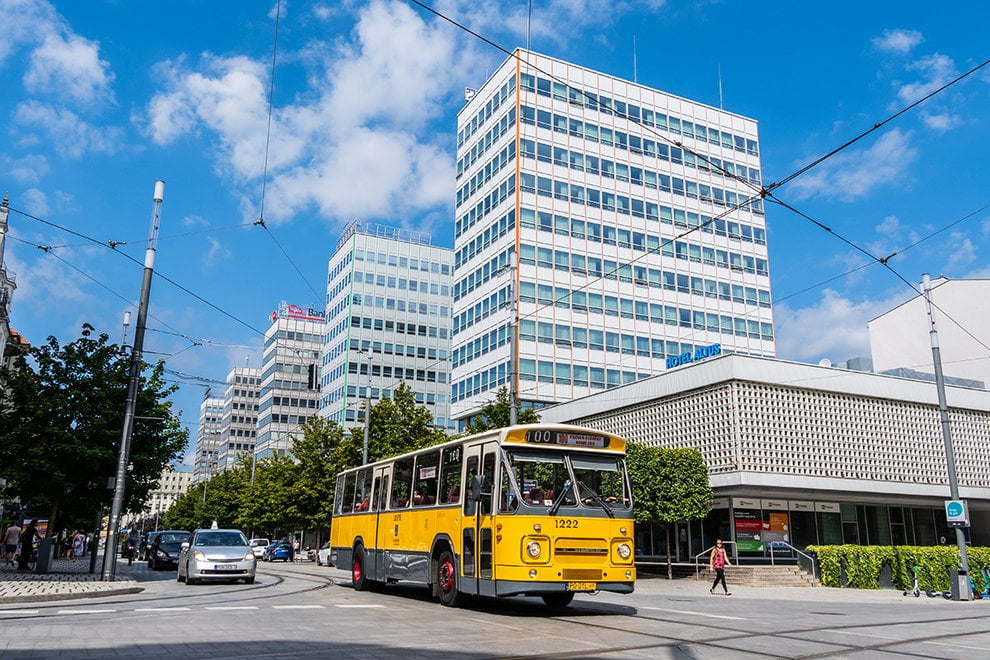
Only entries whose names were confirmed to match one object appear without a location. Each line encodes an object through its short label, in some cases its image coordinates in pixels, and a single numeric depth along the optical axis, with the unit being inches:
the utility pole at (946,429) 981.8
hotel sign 1627.7
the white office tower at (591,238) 2309.3
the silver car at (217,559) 873.5
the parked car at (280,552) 2284.7
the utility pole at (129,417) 882.1
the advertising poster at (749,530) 1440.7
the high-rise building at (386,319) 3639.3
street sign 980.6
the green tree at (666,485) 1269.7
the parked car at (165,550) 1371.8
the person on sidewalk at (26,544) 1238.9
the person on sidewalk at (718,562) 966.4
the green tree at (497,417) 1406.3
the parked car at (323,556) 1868.8
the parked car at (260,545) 2480.3
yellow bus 531.2
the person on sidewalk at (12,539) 1408.7
